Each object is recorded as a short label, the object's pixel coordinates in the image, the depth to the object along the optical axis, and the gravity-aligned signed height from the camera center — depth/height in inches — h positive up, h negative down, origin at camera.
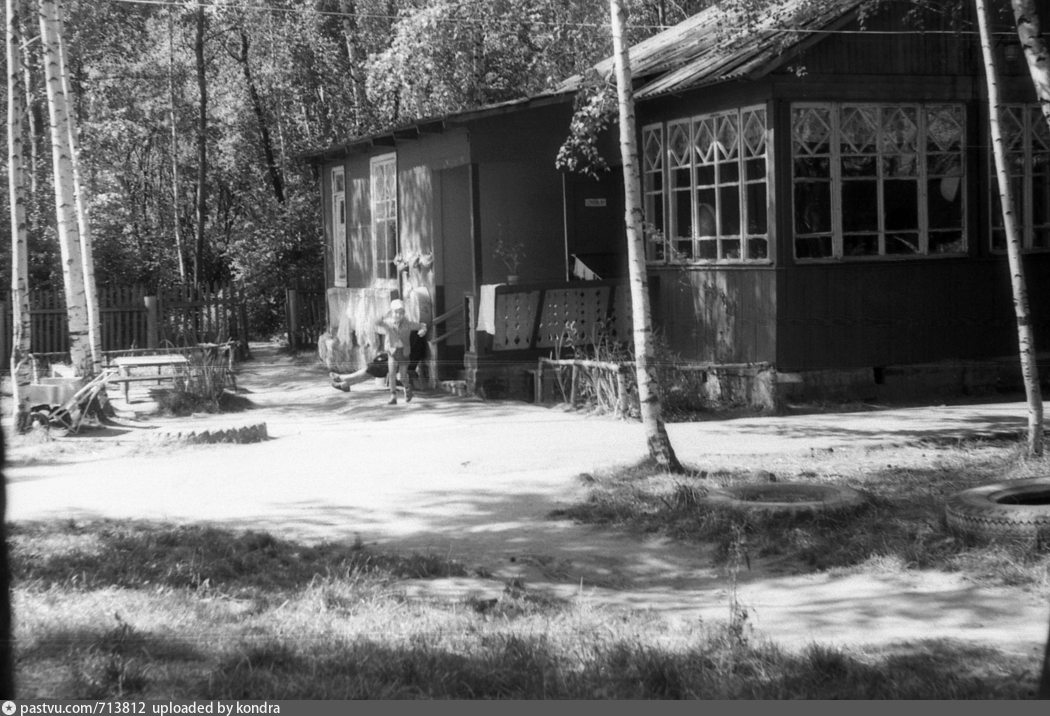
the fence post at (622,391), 560.4 -41.4
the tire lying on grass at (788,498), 341.4 -57.3
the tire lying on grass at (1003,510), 306.3 -56.1
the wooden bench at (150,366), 676.1 -27.8
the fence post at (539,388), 639.1 -44.4
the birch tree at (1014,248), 420.2 +10.8
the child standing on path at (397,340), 667.4 -18.9
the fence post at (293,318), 1045.2 -7.8
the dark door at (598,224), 721.0 +41.1
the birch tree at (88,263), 706.8 +29.4
